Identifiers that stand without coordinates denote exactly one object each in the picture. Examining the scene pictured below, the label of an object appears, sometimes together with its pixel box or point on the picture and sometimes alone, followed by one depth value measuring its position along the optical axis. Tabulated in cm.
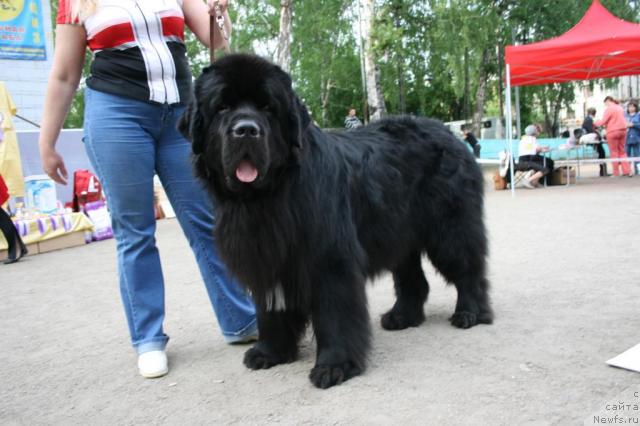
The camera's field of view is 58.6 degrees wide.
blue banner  1075
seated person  1224
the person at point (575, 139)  1485
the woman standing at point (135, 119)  272
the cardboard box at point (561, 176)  1270
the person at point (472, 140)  1728
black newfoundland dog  237
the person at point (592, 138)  1416
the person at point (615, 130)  1330
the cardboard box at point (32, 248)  776
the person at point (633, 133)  1344
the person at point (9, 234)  693
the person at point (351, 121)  1575
